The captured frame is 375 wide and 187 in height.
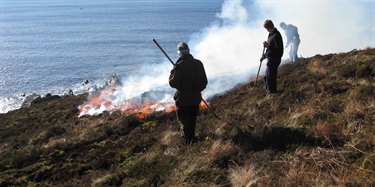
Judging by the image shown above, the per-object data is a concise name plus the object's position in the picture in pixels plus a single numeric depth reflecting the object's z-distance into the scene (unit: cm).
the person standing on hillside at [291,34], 1712
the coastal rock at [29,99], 2701
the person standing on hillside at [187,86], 737
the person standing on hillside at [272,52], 1001
